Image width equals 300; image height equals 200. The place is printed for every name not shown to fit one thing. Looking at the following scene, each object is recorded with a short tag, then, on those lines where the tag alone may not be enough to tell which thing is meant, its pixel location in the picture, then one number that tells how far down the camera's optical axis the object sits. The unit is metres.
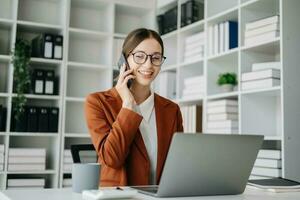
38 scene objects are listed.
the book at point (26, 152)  3.64
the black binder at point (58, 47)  3.88
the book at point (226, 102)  3.33
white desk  1.18
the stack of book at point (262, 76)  2.90
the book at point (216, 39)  3.54
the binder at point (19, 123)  3.67
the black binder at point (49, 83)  3.82
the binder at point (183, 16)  3.98
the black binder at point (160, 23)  4.33
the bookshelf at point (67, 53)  3.80
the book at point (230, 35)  3.43
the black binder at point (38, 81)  3.78
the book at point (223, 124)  3.26
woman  1.62
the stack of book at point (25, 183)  3.62
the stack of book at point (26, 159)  3.63
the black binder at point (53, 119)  3.79
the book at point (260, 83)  2.89
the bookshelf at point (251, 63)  2.78
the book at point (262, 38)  2.91
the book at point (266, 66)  2.95
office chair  2.11
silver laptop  1.17
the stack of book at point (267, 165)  2.80
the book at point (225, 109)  3.32
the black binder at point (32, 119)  3.72
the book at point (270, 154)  2.80
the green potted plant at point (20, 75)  3.62
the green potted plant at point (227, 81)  3.43
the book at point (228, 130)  3.26
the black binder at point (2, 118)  3.60
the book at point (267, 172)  2.80
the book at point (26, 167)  3.62
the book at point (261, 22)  2.90
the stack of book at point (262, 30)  2.91
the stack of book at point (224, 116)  3.27
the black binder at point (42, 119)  3.76
